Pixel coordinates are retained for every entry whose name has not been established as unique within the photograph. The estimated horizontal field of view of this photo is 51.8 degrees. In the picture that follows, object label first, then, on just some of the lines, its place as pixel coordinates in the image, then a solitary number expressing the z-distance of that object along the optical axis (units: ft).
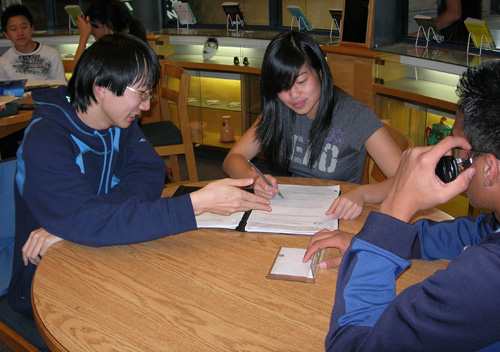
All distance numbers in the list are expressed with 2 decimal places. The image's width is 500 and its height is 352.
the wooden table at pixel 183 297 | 3.45
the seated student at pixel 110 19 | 13.92
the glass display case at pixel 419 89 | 10.89
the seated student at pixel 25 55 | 14.19
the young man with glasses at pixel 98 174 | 4.55
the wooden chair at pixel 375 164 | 6.46
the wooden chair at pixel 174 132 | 11.16
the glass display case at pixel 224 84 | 15.37
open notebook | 4.97
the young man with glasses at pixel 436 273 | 2.64
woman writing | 6.40
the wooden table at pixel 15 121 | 10.13
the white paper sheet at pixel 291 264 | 4.21
